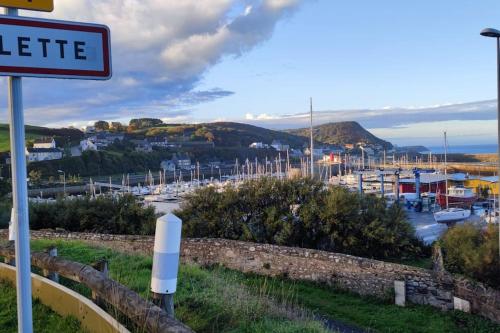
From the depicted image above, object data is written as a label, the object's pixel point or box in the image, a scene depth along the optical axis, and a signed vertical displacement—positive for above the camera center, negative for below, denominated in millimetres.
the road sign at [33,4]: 2457 +767
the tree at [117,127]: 155375 +6220
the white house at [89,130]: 137738 +4795
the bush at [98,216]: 20812 -3236
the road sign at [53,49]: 2441 +536
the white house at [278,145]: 144975 -1629
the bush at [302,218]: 17797 -3161
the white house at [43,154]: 87688 -1510
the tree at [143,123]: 171050 +7926
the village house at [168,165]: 101200 -4864
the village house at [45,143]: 99475 +725
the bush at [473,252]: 12648 -3442
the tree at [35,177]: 73938 -4872
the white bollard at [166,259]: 3750 -942
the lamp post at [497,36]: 12836 +2783
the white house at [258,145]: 132788 -1291
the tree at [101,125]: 159750 +7055
